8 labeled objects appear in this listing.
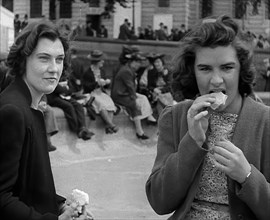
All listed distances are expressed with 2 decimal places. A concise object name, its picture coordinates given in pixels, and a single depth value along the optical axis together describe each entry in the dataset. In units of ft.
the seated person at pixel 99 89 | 33.17
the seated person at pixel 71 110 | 30.94
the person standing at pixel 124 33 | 90.58
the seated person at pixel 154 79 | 38.88
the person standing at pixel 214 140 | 6.63
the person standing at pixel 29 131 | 6.66
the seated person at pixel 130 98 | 34.96
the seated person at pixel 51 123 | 28.19
